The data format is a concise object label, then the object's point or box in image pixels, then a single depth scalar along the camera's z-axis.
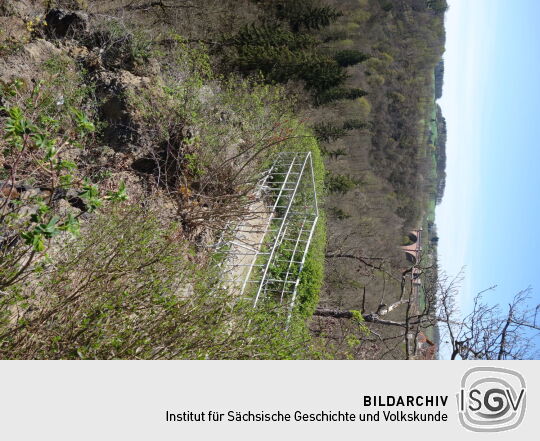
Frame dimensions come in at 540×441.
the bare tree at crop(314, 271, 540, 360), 8.39
